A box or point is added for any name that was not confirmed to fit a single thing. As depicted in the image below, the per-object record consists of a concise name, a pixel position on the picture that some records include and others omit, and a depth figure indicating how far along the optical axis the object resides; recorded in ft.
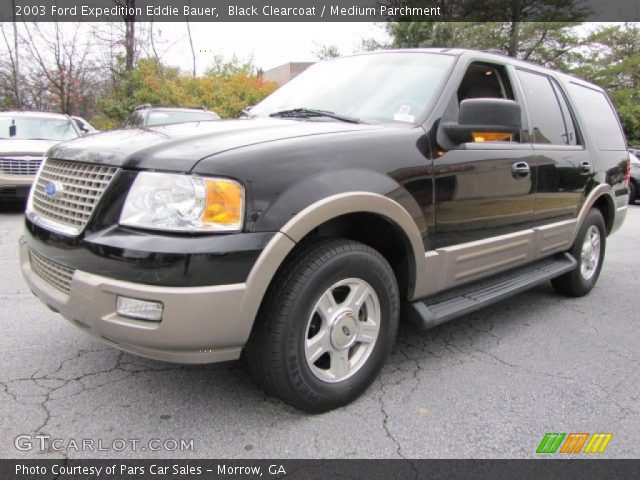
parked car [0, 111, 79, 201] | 27.17
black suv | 6.88
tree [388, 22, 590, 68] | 63.77
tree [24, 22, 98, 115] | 74.43
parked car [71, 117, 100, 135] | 45.16
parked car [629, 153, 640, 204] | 45.56
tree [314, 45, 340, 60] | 84.15
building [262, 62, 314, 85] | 103.80
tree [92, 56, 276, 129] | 63.10
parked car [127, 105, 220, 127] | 35.42
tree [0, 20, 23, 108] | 75.26
